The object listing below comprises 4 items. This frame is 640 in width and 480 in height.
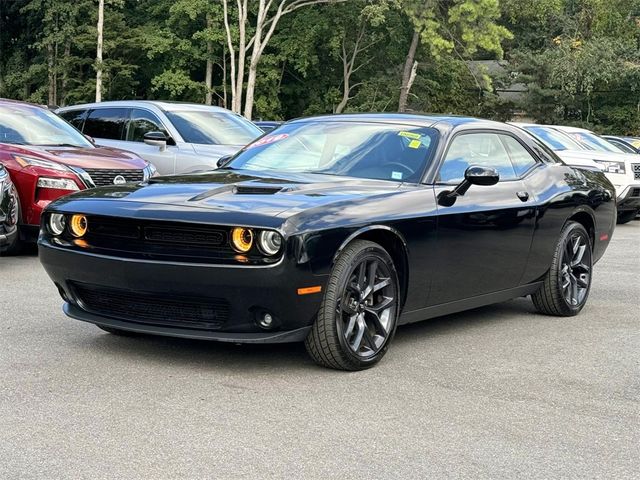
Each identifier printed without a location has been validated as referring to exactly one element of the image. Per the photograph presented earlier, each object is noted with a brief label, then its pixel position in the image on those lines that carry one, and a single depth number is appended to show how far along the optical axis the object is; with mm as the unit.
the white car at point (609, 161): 17328
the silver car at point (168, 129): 13102
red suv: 9883
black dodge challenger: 5023
